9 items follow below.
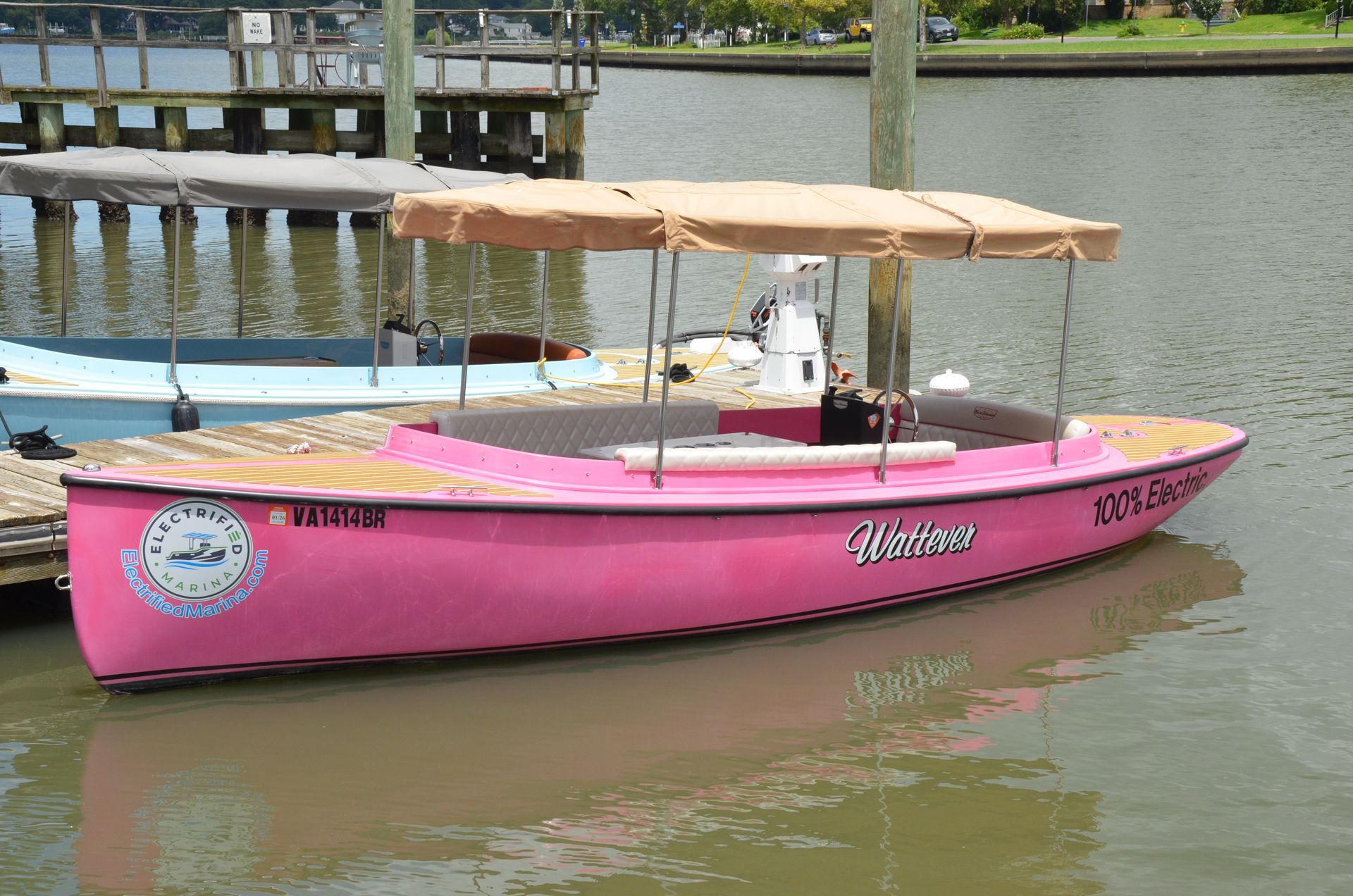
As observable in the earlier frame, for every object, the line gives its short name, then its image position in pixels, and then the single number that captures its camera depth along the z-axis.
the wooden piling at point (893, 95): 11.37
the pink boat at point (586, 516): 7.12
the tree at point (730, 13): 109.43
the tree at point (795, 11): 90.69
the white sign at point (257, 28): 25.52
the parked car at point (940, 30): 76.75
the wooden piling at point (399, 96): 14.51
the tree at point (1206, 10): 72.00
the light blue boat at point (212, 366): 10.35
